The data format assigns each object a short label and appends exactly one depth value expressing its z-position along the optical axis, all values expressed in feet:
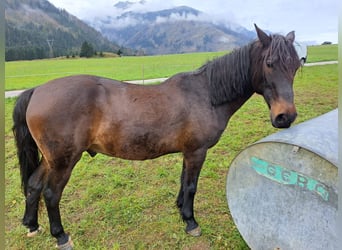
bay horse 7.00
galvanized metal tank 5.33
